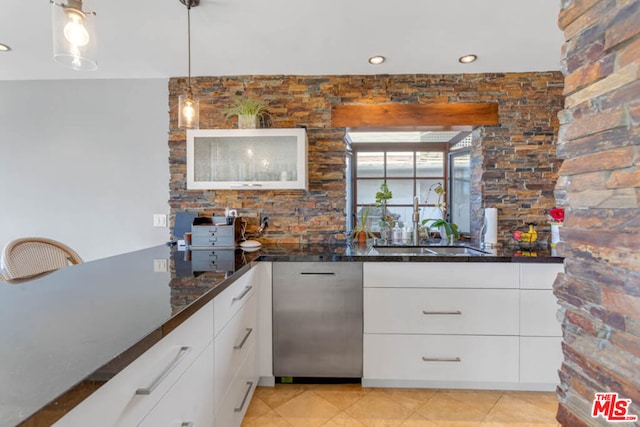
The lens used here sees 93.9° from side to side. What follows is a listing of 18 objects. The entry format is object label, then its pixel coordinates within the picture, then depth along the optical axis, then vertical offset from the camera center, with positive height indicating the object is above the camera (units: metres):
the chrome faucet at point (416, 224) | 2.60 -0.12
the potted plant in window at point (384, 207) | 2.71 +0.03
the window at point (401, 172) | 2.97 +0.39
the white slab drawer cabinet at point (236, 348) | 1.27 -0.69
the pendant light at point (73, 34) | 1.11 +0.67
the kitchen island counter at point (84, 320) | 0.49 -0.29
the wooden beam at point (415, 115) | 2.47 +0.79
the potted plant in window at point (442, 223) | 2.62 -0.12
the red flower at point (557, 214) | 2.17 -0.03
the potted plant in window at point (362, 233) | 2.59 -0.20
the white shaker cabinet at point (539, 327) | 1.85 -0.73
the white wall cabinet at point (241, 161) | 2.31 +0.38
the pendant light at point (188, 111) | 1.78 +0.59
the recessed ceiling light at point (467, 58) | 2.21 +1.14
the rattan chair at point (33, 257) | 1.47 -0.26
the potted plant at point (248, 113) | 2.30 +0.76
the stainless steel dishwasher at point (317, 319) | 1.93 -0.70
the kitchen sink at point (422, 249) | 2.42 -0.32
